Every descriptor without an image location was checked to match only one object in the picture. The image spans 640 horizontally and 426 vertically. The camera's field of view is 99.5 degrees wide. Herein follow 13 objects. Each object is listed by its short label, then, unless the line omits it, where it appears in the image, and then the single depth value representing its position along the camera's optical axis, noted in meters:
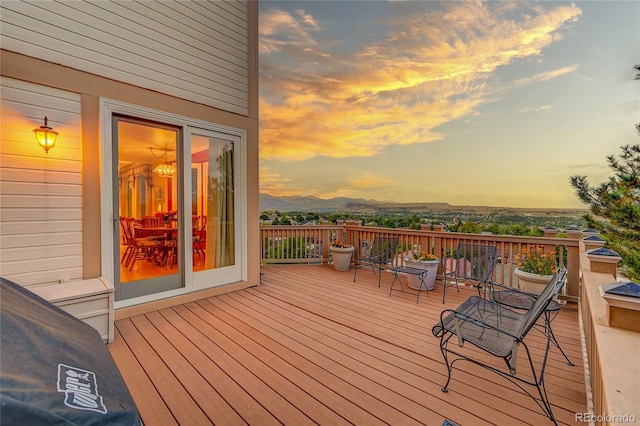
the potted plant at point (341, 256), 5.82
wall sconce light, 2.82
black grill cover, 0.58
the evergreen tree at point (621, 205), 4.83
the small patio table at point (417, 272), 4.18
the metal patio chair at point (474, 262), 3.91
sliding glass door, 3.56
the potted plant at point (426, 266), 4.54
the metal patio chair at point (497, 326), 1.83
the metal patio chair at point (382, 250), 5.12
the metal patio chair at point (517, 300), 2.56
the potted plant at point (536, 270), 3.70
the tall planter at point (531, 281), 3.67
